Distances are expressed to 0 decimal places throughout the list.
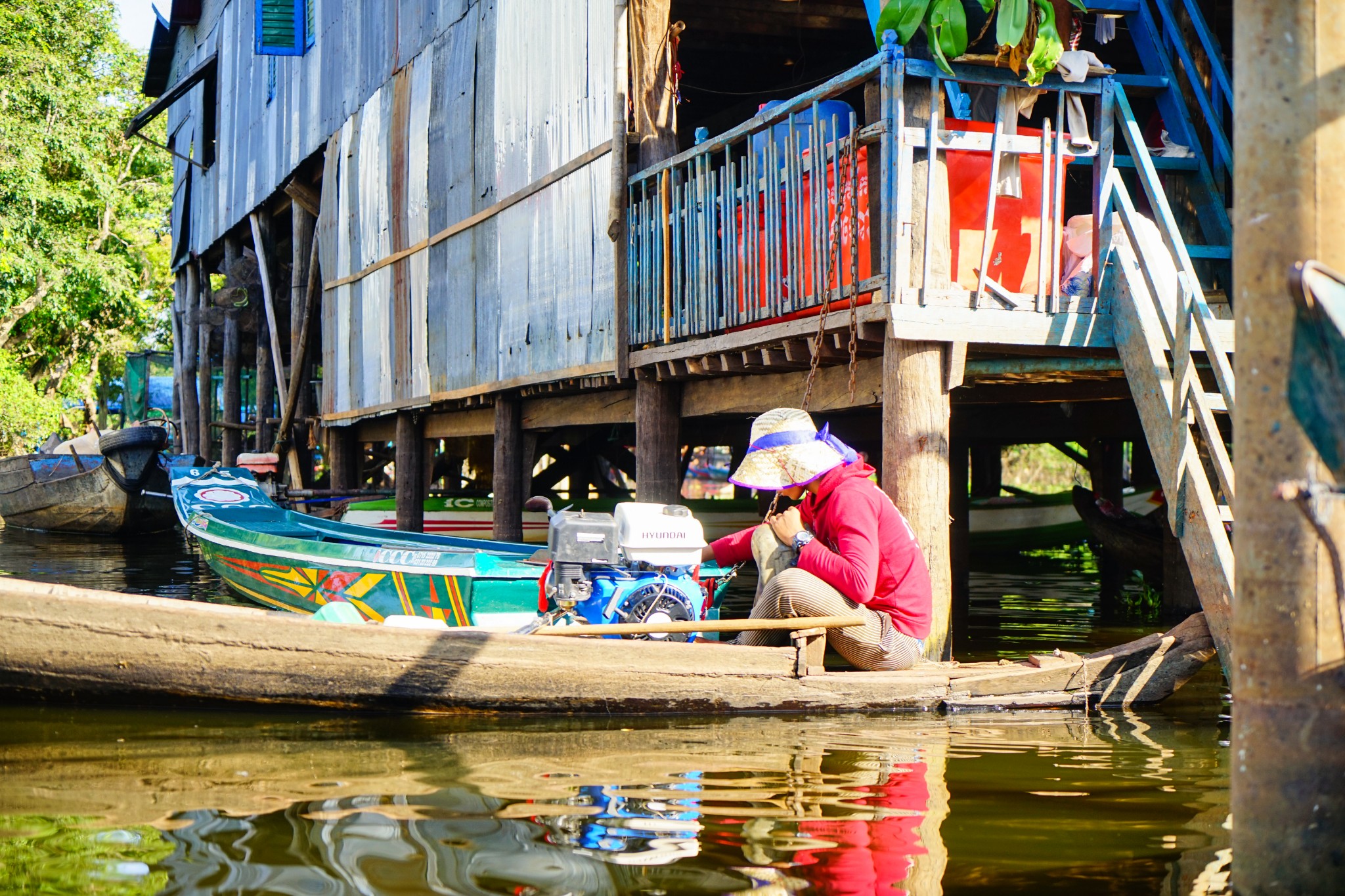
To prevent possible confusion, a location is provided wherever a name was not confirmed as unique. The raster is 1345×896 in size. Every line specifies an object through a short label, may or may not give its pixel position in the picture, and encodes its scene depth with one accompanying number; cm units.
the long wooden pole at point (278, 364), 1562
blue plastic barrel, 644
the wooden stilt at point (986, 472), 1592
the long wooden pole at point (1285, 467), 254
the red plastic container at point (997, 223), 608
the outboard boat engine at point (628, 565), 539
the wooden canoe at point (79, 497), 1745
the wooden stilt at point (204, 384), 2020
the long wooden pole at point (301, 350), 1445
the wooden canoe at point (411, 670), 482
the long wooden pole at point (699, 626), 513
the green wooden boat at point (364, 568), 671
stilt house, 577
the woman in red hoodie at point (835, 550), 516
